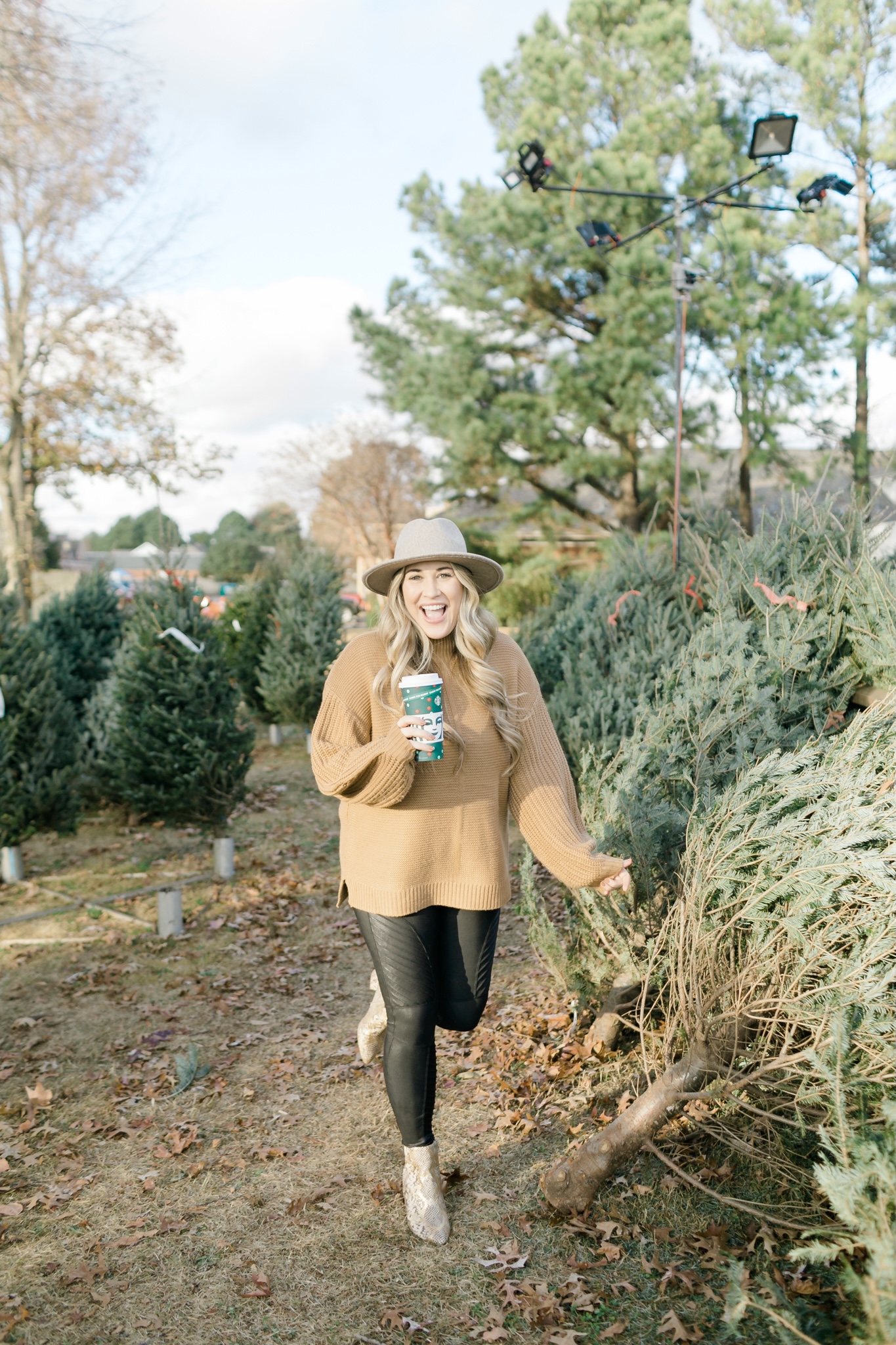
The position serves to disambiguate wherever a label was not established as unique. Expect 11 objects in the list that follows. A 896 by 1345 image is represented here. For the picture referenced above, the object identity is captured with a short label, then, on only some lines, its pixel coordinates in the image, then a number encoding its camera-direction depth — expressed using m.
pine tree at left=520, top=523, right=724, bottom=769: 6.07
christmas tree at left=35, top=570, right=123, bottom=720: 10.43
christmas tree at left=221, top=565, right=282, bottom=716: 13.07
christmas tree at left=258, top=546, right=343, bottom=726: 11.78
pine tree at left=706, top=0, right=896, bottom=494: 17.52
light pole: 8.70
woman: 2.91
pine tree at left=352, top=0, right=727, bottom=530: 16.69
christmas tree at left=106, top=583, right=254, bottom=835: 7.19
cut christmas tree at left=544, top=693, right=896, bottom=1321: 2.67
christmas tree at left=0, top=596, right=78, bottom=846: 6.95
